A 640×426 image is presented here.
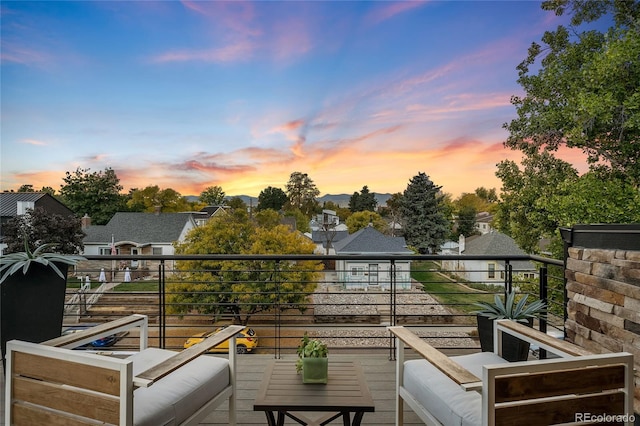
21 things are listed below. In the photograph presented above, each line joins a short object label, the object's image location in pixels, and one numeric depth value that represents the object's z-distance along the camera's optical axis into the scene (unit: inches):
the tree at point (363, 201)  1163.3
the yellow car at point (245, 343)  458.8
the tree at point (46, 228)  404.7
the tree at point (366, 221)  1120.2
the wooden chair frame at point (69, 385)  57.0
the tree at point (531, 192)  406.6
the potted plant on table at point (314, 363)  78.2
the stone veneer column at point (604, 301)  79.0
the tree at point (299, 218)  1126.4
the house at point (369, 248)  743.8
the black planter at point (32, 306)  78.2
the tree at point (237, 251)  572.4
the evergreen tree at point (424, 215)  1031.0
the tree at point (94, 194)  853.8
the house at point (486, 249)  874.8
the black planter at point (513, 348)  92.0
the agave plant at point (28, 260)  77.6
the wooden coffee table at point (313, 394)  69.7
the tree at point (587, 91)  320.2
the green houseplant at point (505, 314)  95.3
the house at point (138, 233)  880.3
